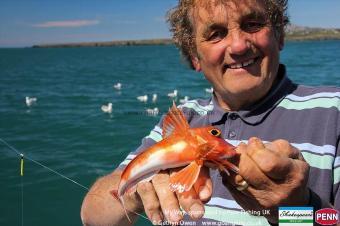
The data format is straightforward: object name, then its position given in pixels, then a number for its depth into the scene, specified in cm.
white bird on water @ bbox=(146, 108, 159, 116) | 1610
